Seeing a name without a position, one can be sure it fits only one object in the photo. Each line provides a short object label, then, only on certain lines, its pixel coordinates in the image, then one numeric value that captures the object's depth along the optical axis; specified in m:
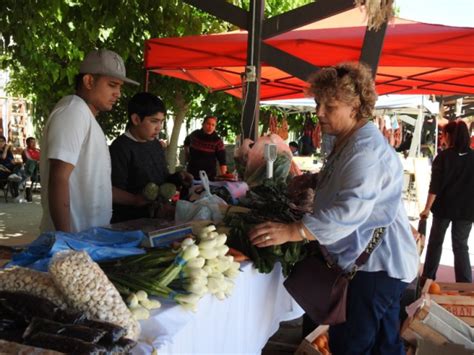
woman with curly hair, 2.15
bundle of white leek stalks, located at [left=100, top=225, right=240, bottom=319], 1.80
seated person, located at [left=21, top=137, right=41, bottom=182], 13.03
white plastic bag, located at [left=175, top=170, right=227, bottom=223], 2.84
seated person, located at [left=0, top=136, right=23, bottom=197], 11.95
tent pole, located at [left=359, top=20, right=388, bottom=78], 3.80
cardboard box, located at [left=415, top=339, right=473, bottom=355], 3.24
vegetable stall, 1.43
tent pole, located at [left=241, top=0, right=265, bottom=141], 4.29
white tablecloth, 1.67
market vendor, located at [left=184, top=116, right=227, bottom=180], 8.34
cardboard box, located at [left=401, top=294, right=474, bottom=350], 3.35
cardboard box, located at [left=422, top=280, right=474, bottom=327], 3.98
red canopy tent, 5.52
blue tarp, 1.97
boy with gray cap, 2.47
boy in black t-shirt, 3.26
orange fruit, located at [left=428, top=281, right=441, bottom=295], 4.32
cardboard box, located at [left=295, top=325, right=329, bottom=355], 3.00
